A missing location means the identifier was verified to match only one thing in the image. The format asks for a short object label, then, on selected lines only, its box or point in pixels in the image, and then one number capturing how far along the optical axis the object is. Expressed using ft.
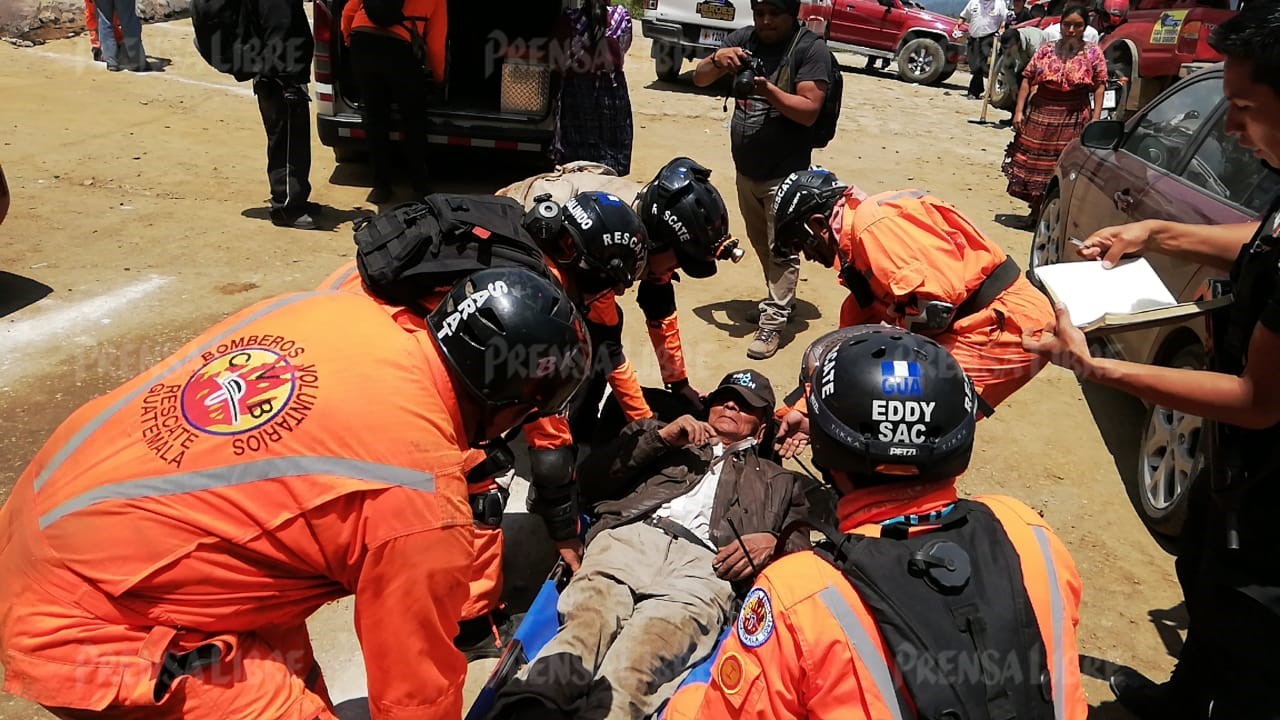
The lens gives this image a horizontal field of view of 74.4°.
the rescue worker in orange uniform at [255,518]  5.35
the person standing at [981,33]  48.98
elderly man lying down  8.95
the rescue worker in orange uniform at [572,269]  10.01
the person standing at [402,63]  21.15
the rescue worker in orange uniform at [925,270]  10.25
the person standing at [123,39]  34.71
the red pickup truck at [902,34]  52.03
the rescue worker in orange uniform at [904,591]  5.07
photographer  16.63
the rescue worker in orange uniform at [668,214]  11.57
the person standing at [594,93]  21.81
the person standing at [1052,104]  24.63
